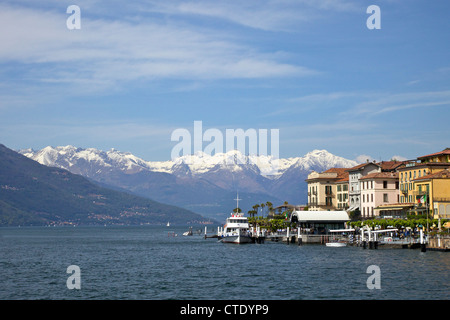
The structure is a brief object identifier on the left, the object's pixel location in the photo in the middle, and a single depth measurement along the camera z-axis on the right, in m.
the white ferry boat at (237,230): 155.12
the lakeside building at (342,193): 189.12
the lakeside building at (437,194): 127.50
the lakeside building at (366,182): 164.62
